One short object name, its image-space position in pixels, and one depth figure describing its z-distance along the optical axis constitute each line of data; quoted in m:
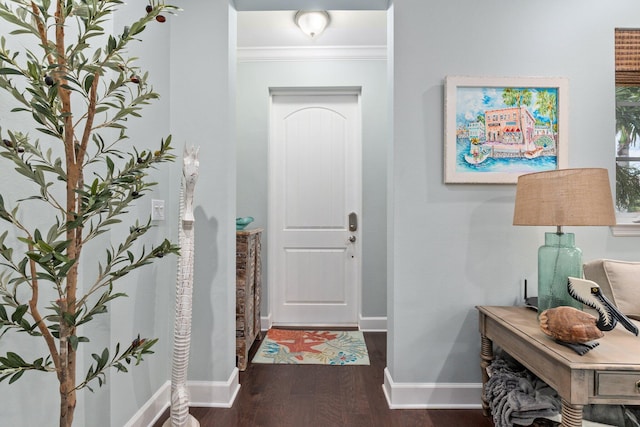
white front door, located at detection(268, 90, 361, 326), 3.65
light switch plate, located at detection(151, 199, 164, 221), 2.00
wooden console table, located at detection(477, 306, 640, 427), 1.29
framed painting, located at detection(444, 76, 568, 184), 2.13
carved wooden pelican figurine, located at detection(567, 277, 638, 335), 1.47
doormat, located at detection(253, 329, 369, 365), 2.79
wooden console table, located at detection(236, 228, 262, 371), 2.61
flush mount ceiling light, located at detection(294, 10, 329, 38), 2.89
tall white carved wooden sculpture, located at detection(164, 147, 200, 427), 1.79
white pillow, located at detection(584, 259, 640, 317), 1.79
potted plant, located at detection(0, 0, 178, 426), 0.88
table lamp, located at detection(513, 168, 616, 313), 1.64
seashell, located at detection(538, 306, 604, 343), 1.38
